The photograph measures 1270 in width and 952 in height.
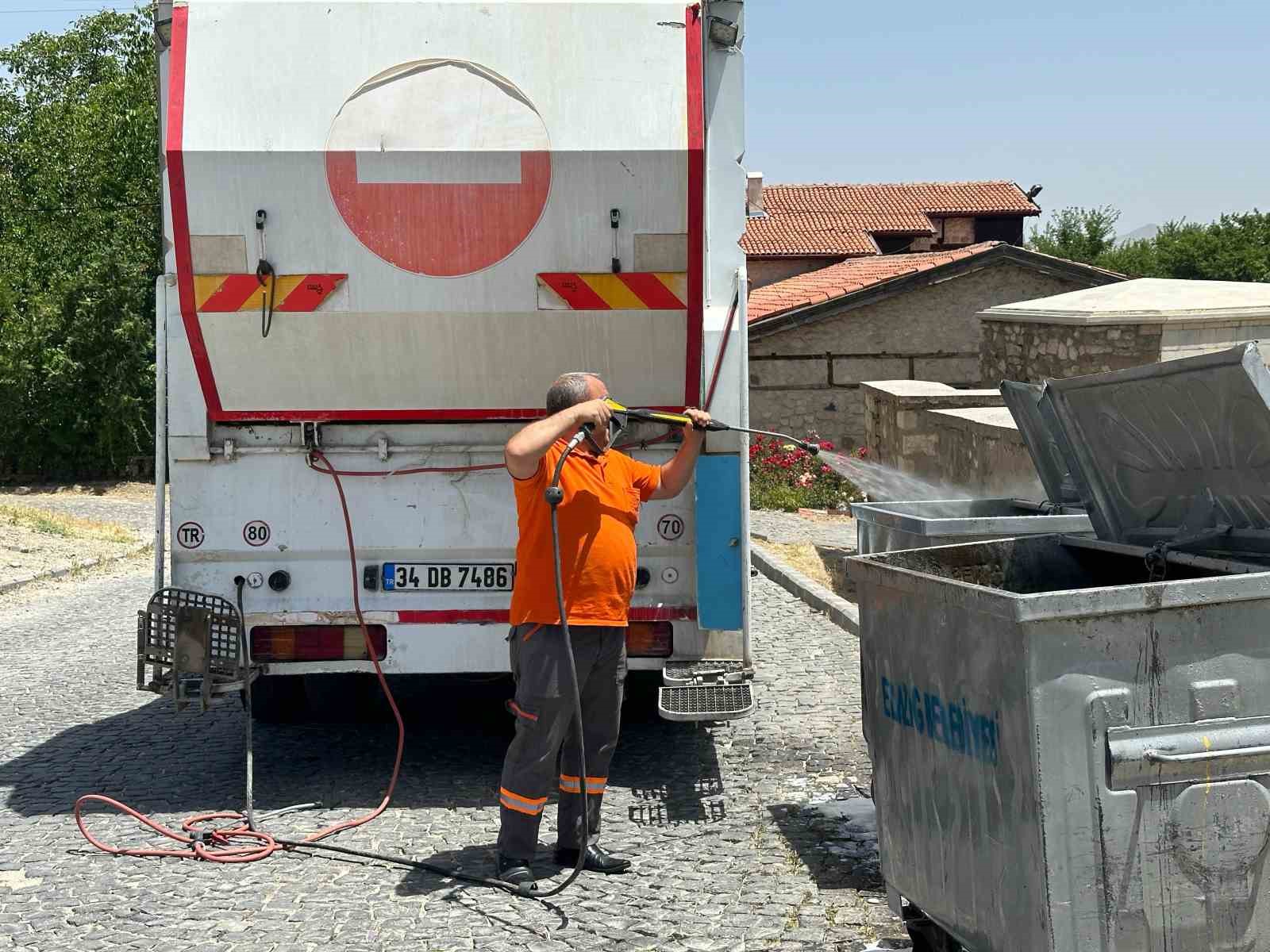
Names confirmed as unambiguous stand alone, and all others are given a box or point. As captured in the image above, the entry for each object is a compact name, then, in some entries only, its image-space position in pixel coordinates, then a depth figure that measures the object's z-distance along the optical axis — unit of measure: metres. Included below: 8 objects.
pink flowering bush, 21.00
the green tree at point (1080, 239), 69.19
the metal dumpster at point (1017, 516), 5.67
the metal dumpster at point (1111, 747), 3.48
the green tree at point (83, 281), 26.20
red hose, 5.70
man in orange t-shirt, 5.39
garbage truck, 5.99
